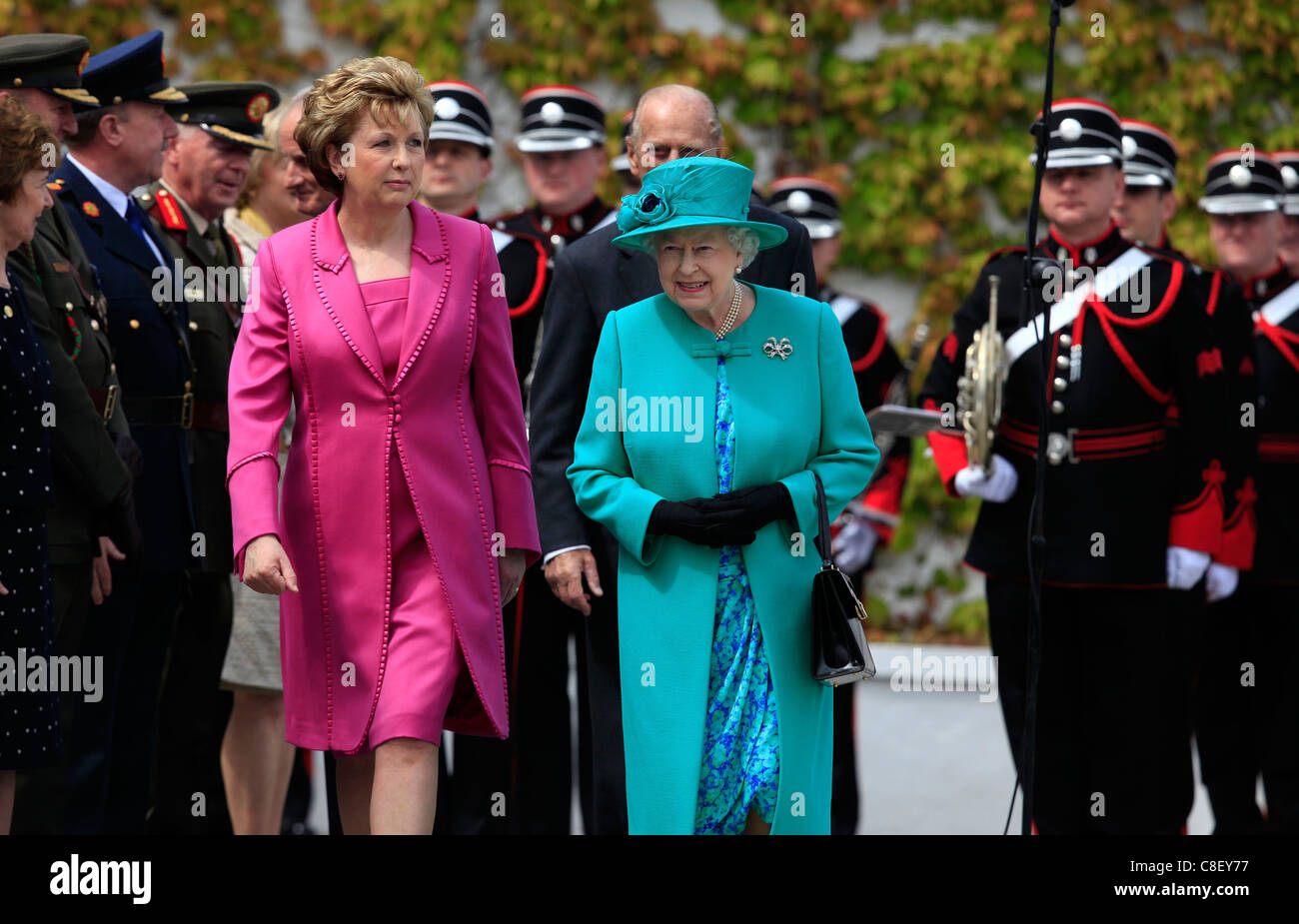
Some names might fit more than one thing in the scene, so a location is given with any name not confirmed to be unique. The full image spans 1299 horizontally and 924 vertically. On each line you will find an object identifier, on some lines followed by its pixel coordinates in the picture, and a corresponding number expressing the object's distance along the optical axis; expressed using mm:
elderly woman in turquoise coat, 8039
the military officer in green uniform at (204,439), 10609
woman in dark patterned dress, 8156
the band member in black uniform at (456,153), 12375
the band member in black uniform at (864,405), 13883
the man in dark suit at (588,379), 8937
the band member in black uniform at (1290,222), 14906
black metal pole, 9219
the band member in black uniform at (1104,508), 11289
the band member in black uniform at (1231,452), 11742
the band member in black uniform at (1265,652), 13219
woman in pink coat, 7918
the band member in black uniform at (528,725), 11070
